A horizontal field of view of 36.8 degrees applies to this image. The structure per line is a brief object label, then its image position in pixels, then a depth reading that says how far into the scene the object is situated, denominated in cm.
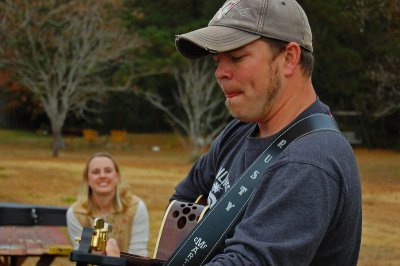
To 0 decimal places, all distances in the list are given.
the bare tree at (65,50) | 2727
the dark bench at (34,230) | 461
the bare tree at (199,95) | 2780
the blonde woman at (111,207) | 493
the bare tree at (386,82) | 2194
